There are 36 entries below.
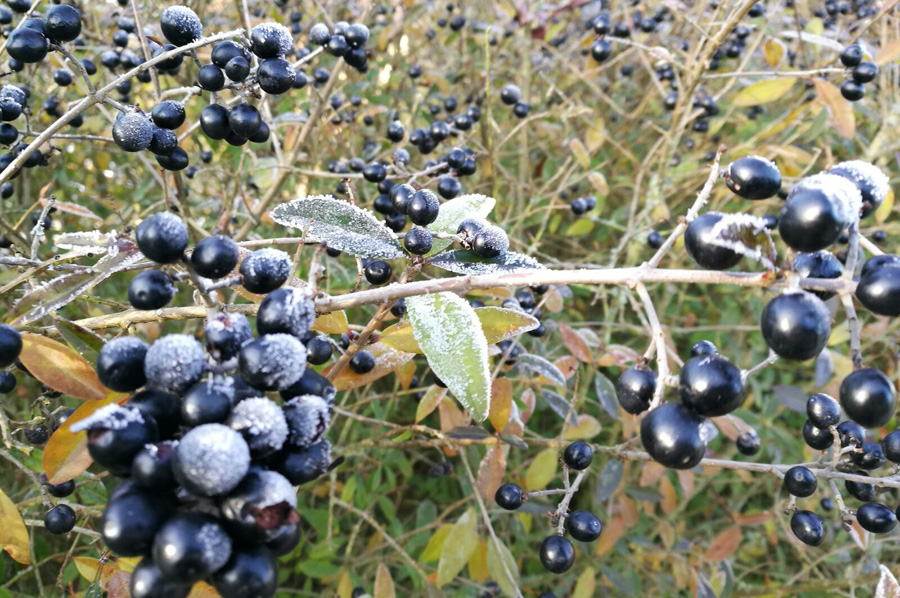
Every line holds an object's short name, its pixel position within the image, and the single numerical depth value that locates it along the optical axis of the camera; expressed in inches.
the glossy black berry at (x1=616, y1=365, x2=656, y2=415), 5.9
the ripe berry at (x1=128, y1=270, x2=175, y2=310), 5.3
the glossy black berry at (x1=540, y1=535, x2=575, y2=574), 7.6
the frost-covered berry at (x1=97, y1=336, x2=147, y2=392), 5.0
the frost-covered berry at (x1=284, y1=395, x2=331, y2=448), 4.9
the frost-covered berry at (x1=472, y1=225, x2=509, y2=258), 5.9
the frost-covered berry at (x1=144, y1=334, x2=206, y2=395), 4.8
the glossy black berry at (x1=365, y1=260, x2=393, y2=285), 6.8
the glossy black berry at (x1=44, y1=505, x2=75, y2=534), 7.0
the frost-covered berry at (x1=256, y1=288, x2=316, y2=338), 5.1
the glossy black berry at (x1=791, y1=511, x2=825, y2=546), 7.2
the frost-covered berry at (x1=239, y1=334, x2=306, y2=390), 4.8
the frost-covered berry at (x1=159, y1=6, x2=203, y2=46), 6.5
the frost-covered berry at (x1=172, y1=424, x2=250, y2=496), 4.4
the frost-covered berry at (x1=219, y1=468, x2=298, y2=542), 4.6
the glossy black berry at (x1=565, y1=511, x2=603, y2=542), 7.6
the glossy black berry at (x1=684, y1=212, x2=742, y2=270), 4.9
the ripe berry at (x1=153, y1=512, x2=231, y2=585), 4.4
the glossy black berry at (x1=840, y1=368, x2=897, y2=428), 5.1
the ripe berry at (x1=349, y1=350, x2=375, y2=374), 7.1
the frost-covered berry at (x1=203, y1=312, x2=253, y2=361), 5.0
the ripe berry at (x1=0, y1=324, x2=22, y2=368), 5.5
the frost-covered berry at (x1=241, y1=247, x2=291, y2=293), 5.3
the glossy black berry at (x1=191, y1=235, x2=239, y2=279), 5.2
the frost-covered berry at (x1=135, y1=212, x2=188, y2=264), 5.0
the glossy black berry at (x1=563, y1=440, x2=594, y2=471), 7.6
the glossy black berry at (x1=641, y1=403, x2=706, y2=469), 5.1
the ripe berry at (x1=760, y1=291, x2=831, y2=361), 4.7
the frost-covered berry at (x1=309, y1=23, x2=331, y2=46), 9.4
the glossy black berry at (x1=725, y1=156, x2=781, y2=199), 5.3
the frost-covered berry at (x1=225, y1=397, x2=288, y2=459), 4.7
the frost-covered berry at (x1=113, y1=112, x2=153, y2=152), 6.2
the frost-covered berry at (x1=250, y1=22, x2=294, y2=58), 6.5
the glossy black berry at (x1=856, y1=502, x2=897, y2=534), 7.0
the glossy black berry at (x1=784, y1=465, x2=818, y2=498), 7.2
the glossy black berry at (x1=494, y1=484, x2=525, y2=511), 8.1
